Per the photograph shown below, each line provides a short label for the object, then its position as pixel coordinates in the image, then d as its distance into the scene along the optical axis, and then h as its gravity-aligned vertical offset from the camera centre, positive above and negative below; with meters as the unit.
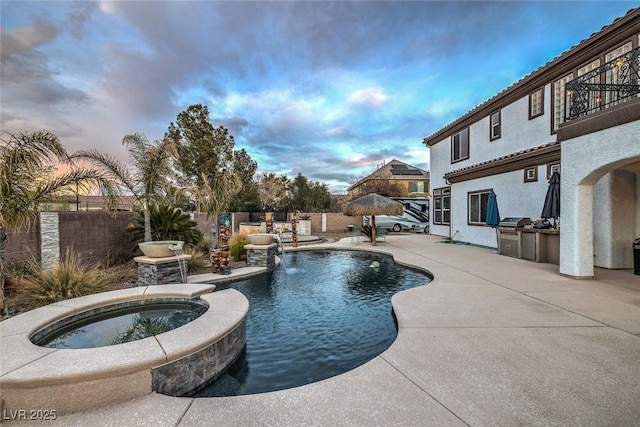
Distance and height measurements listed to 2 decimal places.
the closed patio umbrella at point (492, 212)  11.55 -0.08
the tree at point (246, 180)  25.25 +3.00
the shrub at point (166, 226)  9.26 -0.41
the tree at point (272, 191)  28.83 +2.21
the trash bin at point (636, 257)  7.19 -1.19
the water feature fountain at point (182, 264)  7.13 -1.25
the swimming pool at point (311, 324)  3.51 -1.90
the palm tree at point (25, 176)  4.47 +0.64
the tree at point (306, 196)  26.98 +1.49
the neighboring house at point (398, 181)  29.64 +3.24
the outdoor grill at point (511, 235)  10.05 -0.89
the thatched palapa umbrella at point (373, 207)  14.12 +0.21
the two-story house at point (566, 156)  6.43 +1.60
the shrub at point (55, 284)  5.07 -1.31
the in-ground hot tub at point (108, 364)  2.43 -1.42
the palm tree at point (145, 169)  8.18 +1.27
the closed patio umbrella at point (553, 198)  8.77 +0.34
